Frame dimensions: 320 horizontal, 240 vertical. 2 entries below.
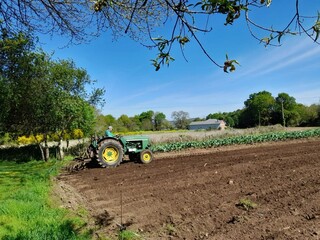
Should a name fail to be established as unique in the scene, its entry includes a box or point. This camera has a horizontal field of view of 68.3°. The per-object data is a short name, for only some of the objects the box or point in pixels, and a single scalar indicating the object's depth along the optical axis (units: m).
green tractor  8.14
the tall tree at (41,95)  10.48
